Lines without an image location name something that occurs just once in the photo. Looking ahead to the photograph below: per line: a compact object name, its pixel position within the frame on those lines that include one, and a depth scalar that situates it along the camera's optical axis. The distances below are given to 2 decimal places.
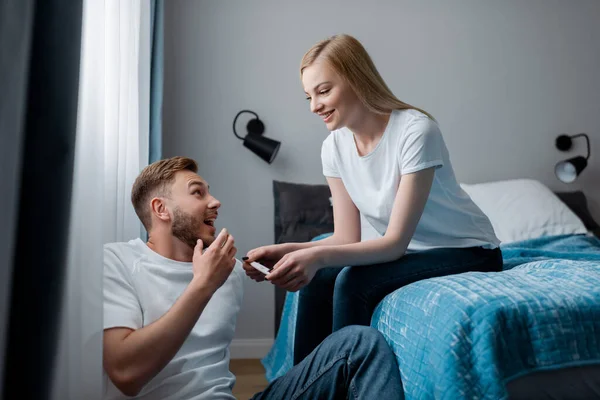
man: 1.06
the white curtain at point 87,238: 0.89
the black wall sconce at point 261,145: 2.96
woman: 1.49
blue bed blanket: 1.08
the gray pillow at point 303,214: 2.93
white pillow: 2.83
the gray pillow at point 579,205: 3.13
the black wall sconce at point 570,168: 3.24
